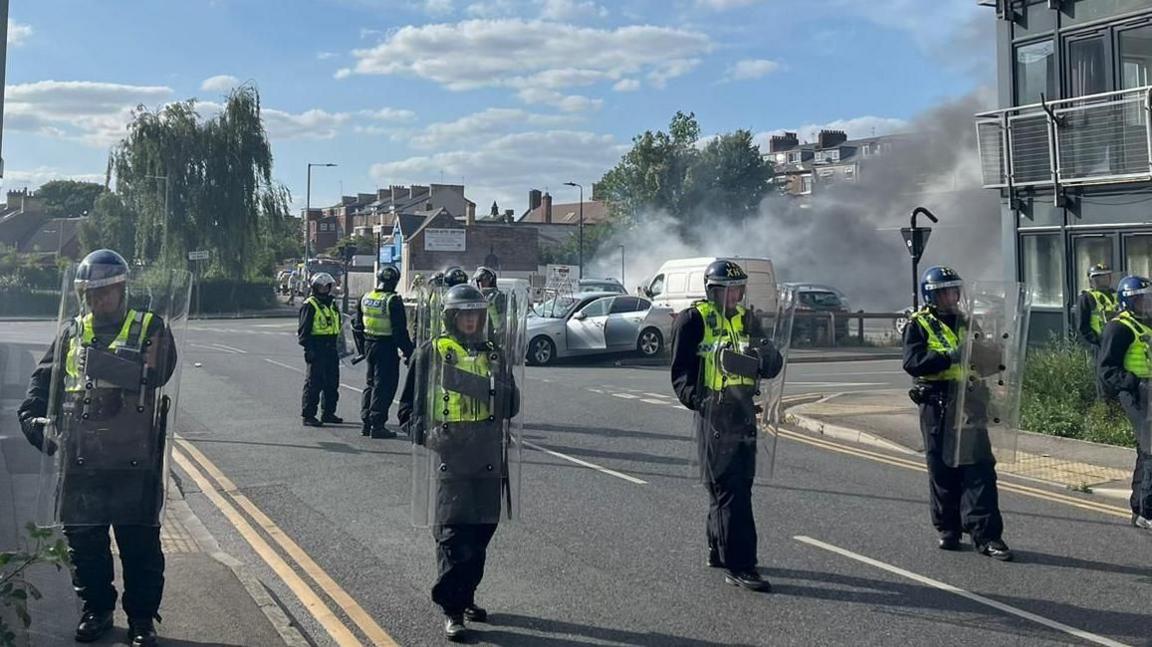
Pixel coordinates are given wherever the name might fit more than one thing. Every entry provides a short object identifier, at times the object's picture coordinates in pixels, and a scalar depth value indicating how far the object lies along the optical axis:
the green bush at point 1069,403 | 11.44
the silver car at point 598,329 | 22.48
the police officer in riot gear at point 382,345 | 11.54
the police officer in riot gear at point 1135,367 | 7.18
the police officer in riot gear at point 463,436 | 5.16
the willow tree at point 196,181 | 51.84
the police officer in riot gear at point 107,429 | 4.72
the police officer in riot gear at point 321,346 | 12.20
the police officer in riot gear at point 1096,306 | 10.61
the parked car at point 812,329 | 28.44
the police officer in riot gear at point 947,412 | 6.60
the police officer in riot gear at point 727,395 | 5.91
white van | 24.25
